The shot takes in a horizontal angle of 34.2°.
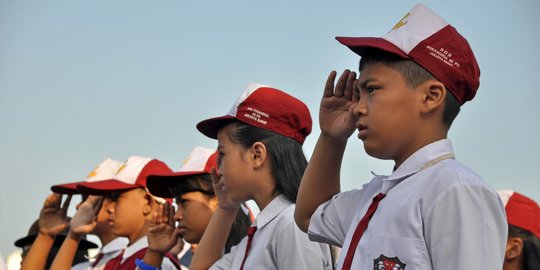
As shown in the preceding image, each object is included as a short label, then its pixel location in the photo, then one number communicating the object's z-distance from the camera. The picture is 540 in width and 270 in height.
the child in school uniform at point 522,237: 3.95
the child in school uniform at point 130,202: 5.89
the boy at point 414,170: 2.33
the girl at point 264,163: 3.72
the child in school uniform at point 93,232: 6.38
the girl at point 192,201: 4.96
